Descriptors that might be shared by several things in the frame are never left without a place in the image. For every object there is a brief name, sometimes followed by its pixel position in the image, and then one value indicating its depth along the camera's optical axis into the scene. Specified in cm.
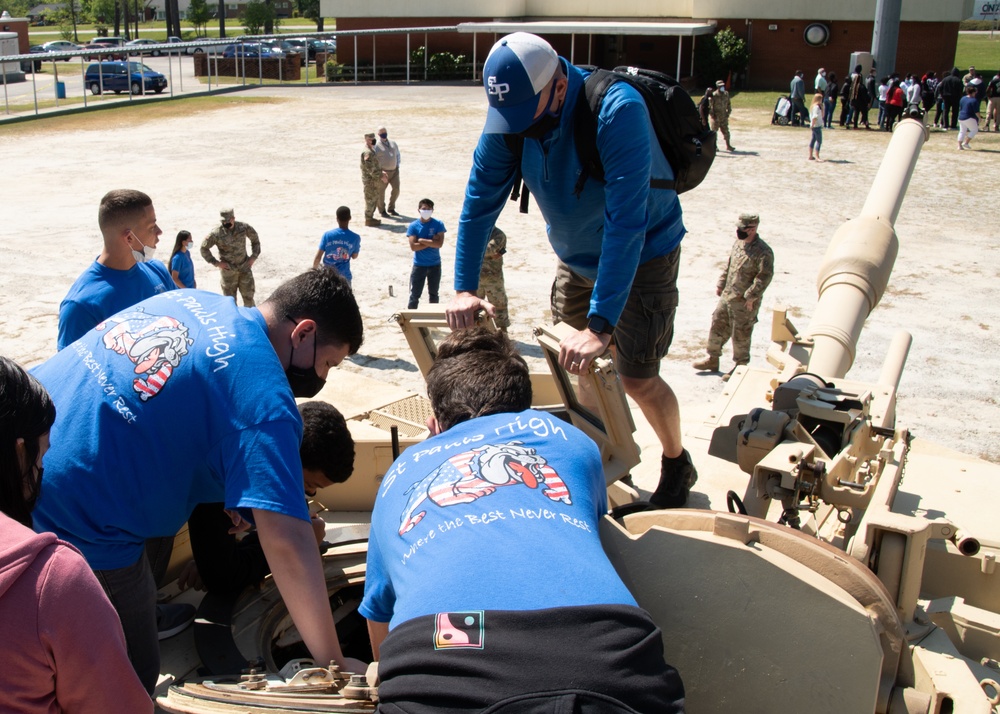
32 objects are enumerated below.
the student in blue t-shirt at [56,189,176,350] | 449
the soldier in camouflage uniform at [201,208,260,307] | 997
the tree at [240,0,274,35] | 5750
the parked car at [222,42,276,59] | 3774
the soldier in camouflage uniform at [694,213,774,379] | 841
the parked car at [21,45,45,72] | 4281
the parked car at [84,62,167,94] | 3247
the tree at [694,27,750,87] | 3362
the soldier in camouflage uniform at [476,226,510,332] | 903
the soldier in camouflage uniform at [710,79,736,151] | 2014
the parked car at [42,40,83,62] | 5100
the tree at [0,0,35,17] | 8150
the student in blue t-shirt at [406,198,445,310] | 974
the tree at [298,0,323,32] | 7299
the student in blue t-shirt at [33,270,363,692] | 251
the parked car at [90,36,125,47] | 5031
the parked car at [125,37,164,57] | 2661
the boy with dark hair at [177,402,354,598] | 333
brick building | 3281
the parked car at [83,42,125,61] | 2547
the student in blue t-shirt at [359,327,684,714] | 175
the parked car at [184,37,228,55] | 3688
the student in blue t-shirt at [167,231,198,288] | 834
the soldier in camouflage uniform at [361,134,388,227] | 1462
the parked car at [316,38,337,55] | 4494
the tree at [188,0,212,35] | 6000
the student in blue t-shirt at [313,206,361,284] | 980
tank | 235
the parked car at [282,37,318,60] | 4450
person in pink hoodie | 171
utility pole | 2407
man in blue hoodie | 357
